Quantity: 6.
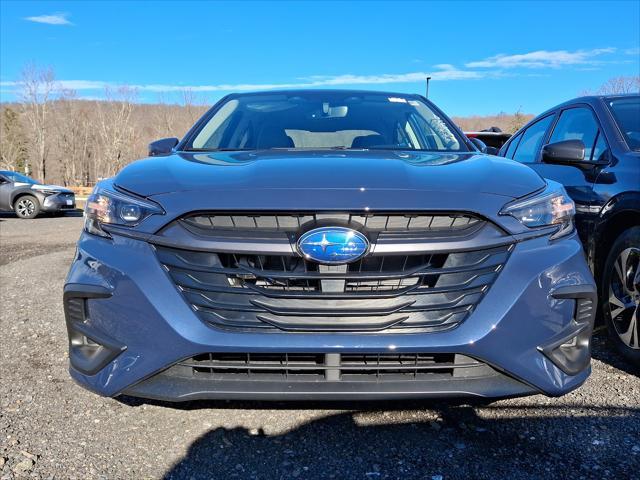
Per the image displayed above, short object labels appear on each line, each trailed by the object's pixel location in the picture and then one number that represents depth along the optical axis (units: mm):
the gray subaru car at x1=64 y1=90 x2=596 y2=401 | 1960
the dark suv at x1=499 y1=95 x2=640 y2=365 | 3119
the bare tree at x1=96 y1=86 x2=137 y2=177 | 70812
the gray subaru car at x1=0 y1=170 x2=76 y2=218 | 15977
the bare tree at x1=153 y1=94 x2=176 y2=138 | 65688
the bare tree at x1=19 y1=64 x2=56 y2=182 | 63906
